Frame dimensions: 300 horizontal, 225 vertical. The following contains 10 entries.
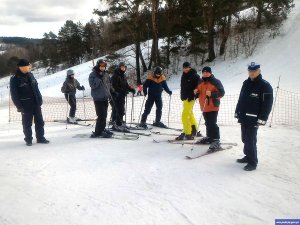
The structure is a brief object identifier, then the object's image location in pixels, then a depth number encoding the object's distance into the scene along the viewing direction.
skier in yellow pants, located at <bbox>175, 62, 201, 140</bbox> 5.38
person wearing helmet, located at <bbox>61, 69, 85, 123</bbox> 7.74
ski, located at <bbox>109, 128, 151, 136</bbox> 6.01
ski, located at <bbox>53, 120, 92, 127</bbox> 7.23
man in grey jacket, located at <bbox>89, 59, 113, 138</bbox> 5.59
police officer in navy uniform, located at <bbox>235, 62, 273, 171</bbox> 3.83
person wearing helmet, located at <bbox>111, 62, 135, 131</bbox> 6.38
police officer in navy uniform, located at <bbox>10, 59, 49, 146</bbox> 5.19
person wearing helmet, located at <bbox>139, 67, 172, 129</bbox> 6.44
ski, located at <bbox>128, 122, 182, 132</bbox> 6.57
